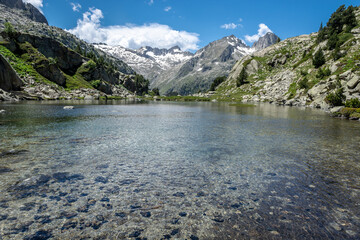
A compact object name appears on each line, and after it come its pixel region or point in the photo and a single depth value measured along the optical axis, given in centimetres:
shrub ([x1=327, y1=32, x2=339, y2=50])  12988
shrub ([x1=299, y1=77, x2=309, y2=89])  11131
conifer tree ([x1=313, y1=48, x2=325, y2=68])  12400
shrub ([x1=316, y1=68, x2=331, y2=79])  9788
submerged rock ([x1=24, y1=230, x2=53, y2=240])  672
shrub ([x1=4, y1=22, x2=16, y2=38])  15162
